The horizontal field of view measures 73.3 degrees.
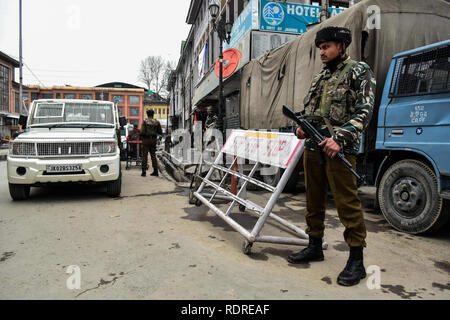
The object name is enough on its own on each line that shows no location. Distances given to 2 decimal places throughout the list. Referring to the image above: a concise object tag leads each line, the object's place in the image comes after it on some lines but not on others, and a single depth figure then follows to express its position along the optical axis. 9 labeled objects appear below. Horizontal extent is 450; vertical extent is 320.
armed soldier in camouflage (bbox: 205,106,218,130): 10.30
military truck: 3.58
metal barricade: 3.10
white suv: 5.32
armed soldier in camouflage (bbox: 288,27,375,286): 2.48
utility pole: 23.88
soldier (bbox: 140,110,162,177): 8.91
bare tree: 52.50
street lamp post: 10.02
